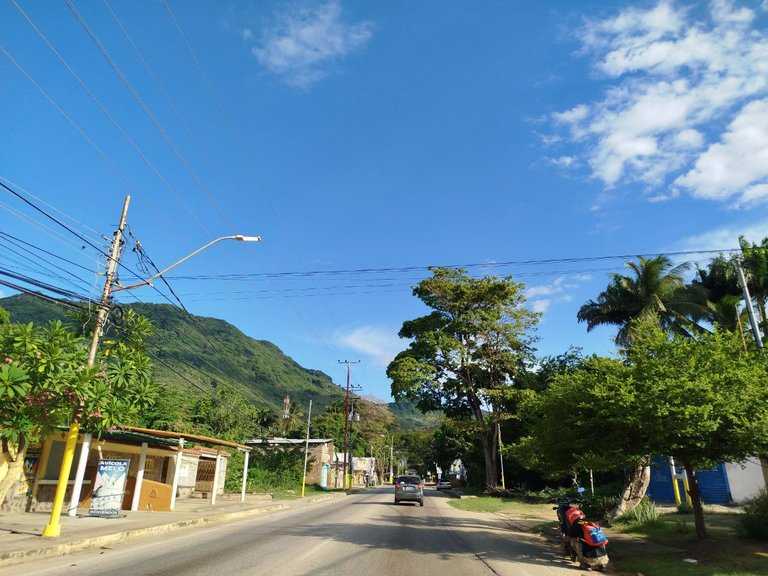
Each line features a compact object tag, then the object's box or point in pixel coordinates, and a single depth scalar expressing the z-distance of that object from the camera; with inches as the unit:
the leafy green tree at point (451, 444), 1486.2
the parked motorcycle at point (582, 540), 380.2
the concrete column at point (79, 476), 643.5
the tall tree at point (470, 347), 1481.3
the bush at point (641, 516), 590.9
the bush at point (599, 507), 571.2
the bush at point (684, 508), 737.1
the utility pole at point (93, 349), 452.4
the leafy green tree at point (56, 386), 411.5
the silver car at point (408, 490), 1206.3
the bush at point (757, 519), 440.1
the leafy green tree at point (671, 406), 377.4
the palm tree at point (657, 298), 1310.3
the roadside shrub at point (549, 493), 1188.4
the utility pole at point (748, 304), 634.4
